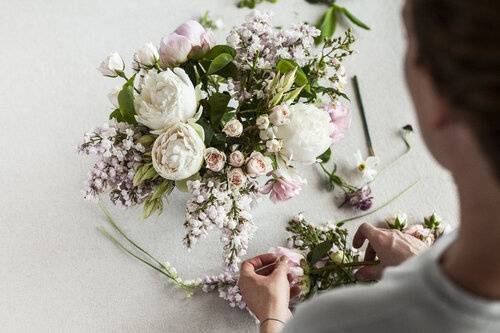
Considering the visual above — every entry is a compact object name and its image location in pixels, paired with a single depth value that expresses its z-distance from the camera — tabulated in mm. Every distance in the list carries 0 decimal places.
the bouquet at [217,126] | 889
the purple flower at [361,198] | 1263
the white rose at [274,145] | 913
